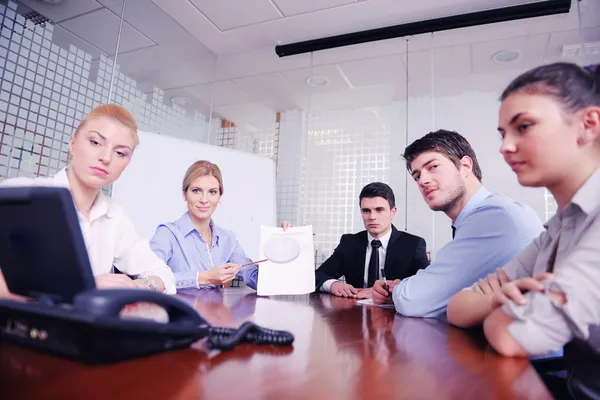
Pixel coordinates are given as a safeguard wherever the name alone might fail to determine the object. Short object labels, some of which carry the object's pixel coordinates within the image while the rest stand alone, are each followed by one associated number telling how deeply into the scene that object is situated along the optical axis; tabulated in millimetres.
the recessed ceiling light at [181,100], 3551
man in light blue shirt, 1296
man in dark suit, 2756
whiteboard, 2914
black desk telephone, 461
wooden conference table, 414
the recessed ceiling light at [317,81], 4191
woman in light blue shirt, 2256
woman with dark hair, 698
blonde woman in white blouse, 1348
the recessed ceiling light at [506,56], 3588
